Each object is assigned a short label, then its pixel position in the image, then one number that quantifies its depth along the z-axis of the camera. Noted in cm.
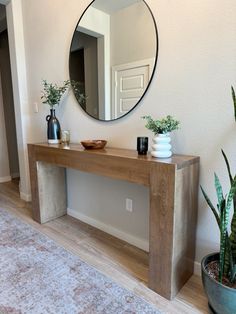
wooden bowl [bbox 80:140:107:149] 184
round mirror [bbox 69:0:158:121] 166
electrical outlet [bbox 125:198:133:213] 199
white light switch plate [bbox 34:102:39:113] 279
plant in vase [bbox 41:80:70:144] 230
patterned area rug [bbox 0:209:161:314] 132
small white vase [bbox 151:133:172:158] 142
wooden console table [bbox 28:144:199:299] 131
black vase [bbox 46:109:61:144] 231
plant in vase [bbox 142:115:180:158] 141
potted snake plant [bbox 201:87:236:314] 114
